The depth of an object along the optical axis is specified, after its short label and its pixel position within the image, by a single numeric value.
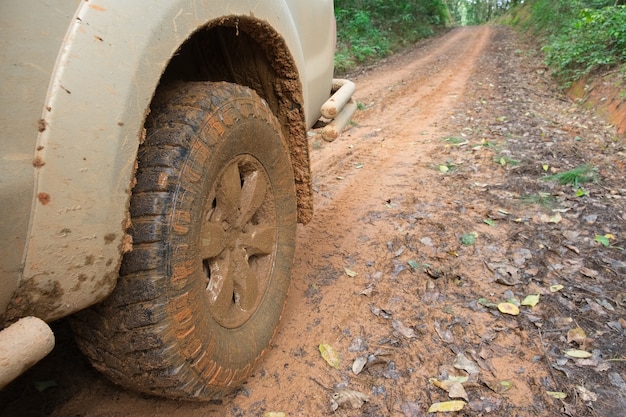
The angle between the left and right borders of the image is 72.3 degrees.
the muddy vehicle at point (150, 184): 0.96
